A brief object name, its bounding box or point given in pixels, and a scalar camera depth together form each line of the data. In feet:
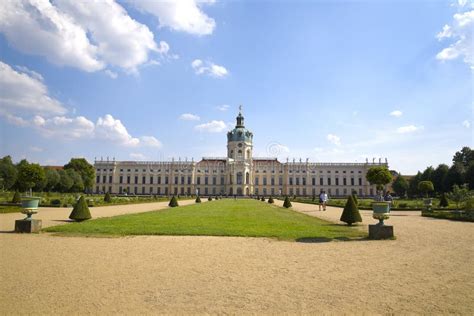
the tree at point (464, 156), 177.70
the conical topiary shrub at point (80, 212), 46.47
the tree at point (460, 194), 60.85
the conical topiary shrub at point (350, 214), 45.24
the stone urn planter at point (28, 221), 34.78
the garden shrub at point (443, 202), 82.99
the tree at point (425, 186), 120.47
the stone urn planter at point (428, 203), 74.29
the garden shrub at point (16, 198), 80.69
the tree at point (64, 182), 176.76
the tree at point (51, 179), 168.66
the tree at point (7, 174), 146.20
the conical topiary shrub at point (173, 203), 91.48
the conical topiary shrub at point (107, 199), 102.09
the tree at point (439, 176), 174.40
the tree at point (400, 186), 215.10
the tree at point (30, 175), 126.82
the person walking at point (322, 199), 80.71
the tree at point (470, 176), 146.12
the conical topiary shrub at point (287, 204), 93.41
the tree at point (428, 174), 185.32
